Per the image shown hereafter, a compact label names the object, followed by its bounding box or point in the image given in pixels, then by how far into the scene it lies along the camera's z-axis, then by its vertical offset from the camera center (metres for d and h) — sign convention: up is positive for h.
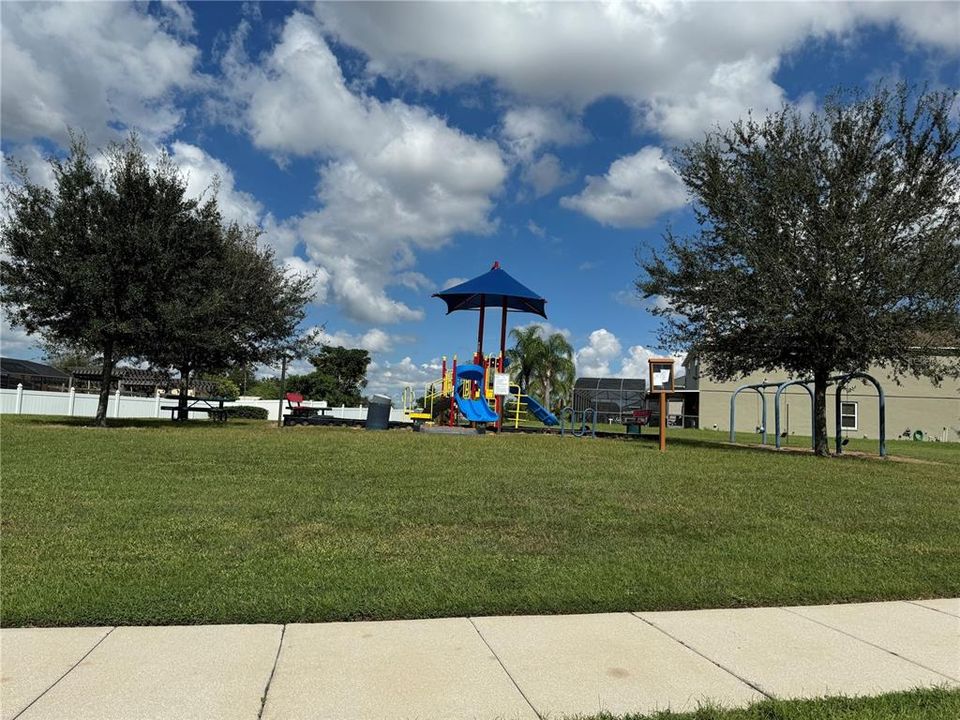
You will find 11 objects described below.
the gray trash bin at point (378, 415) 24.67 -0.11
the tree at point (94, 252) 20.81 +4.31
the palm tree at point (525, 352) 53.25 +4.90
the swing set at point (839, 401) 19.27 +0.91
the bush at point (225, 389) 61.71 +1.49
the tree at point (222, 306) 21.89 +3.43
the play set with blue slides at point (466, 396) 24.06 +0.71
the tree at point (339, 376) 64.44 +3.35
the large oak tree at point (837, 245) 16.92 +4.55
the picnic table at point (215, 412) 28.52 -0.30
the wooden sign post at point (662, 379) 16.91 +1.07
